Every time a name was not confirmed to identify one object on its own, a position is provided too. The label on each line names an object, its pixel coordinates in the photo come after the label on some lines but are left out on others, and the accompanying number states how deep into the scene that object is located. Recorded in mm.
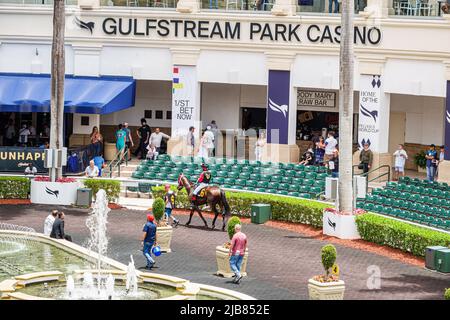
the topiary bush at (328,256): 30562
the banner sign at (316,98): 55850
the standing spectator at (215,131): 55597
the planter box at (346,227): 41094
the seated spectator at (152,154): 53531
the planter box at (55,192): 47500
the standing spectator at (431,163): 49156
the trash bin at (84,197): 46906
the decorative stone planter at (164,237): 38000
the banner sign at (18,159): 51531
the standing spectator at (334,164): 47703
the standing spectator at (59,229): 37531
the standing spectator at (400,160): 50000
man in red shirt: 33500
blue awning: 54344
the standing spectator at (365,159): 50469
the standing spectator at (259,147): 53188
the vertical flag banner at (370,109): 51812
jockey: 42188
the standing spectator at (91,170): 49844
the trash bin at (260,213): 44031
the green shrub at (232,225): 35156
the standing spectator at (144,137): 56062
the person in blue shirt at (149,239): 34750
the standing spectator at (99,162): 51691
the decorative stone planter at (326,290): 30414
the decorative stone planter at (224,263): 34562
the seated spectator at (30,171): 50719
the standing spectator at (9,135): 57906
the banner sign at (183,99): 55375
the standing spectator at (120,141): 54281
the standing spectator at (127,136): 54719
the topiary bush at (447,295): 28453
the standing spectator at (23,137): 56875
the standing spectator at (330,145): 51656
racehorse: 41594
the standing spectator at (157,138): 54719
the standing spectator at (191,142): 54125
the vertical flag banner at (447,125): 49844
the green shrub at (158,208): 38938
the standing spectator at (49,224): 38312
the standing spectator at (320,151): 52200
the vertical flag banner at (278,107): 53781
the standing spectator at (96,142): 53875
